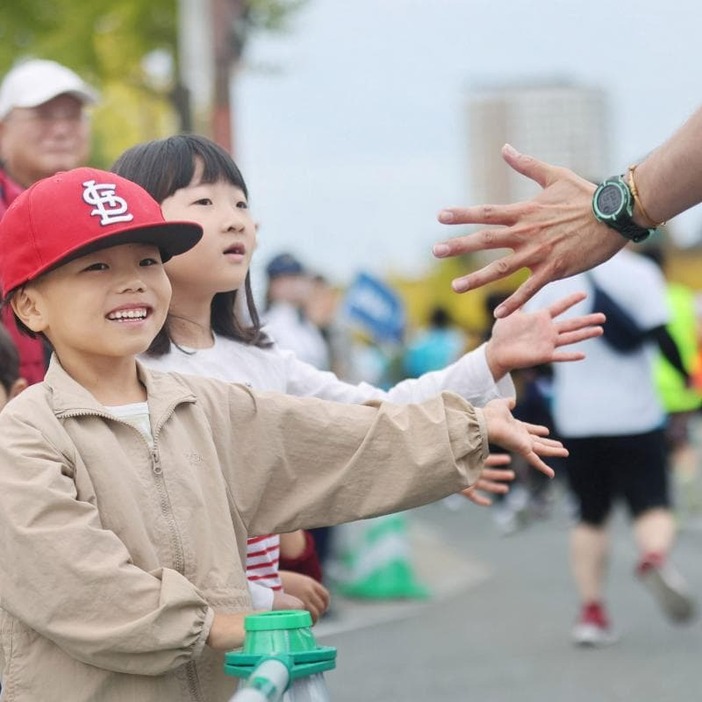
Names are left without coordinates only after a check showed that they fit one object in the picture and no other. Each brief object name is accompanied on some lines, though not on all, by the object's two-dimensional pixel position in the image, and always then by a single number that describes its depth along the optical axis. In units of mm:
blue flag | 18484
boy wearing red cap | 3000
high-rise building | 164375
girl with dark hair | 3975
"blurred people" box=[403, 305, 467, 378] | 20219
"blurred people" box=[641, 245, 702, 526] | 14914
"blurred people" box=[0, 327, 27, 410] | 4422
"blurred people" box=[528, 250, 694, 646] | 8648
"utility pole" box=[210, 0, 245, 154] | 14992
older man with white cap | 5922
